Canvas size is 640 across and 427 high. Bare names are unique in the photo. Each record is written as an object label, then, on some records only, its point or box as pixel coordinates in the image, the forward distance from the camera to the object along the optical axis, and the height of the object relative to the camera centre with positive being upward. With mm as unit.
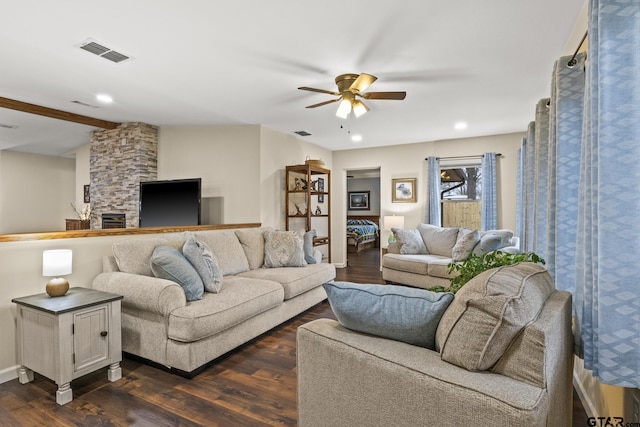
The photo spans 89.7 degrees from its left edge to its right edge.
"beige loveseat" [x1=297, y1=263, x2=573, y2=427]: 983 -537
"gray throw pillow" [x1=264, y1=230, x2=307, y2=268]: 3959 -466
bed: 8922 -582
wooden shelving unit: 5449 +202
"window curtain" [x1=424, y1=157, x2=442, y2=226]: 5934 +380
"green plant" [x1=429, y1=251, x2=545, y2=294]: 1710 -286
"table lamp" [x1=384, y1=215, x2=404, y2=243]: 5994 -178
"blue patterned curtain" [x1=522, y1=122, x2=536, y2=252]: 3094 +236
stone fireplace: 4961 +746
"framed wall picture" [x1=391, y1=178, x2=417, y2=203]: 6293 +442
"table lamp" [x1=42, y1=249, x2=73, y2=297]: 2242 -382
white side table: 2006 -810
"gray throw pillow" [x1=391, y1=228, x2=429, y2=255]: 5148 -475
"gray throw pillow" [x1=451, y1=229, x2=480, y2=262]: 4477 -458
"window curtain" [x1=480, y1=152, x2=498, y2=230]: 5457 +310
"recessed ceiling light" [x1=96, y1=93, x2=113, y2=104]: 3666 +1352
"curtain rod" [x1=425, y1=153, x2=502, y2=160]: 5524 +1000
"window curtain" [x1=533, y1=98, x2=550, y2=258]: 2539 +295
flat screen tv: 4551 +155
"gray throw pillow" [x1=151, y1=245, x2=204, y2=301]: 2506 -462
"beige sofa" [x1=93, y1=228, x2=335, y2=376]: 2293 -745
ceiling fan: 2920 +1130
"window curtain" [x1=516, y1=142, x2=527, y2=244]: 4098 +276
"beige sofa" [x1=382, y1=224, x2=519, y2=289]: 4398 -567
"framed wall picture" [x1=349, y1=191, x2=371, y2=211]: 12047 +477
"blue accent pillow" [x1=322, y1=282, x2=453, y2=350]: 1269 -399
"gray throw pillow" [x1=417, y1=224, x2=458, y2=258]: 5020 -421
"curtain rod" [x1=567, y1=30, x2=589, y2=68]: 1909 +903
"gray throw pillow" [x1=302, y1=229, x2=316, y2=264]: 4227 -466
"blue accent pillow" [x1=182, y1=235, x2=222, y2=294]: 2734 -439
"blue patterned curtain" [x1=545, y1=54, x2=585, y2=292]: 1922 +289
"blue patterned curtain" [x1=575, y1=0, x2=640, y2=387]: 1172 +61
